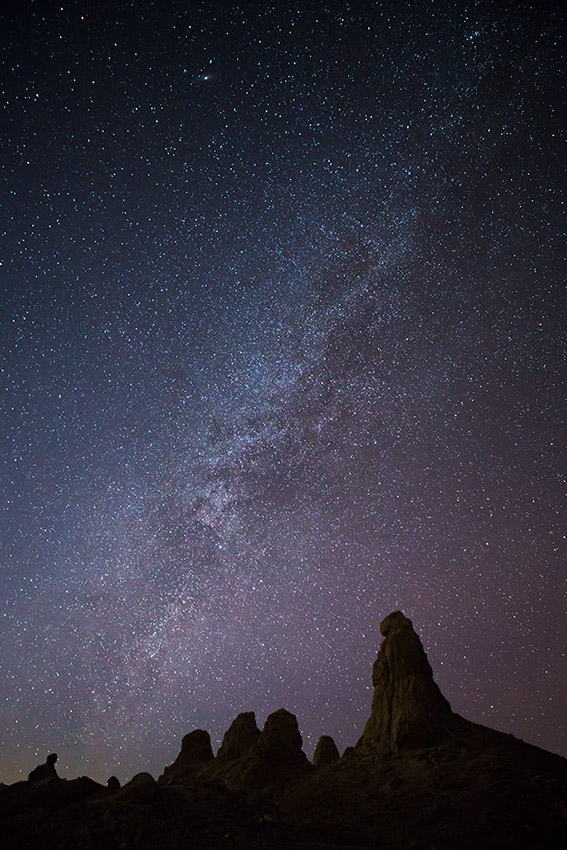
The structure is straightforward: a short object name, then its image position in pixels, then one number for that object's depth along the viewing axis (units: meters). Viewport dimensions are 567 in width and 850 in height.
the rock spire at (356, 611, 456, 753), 29.95
